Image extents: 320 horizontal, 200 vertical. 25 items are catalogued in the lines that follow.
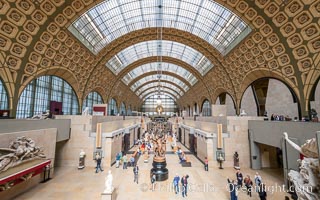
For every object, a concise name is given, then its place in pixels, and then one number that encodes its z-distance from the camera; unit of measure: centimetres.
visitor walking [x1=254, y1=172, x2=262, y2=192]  874
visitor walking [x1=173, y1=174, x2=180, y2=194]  900
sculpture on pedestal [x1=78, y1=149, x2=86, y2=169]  1309
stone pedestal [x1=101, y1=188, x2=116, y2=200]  731
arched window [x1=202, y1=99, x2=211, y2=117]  3753
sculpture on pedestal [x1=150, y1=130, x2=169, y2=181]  1097
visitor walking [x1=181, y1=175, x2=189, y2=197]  860
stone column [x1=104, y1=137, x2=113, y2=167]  1377
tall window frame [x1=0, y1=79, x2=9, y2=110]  1398
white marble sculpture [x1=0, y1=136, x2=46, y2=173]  700
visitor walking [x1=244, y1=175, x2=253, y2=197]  868
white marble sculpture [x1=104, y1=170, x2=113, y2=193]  743
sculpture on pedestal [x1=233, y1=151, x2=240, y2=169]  1329
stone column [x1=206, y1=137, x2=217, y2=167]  1397
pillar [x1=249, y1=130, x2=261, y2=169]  1355
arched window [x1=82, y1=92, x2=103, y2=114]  2727
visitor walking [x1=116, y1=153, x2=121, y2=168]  1360
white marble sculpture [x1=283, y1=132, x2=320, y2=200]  463
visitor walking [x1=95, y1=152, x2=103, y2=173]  1260
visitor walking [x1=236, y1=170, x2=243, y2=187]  946
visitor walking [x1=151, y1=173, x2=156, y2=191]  925
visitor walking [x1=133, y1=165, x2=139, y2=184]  1037
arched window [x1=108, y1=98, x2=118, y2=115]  3666
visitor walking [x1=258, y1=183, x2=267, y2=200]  757
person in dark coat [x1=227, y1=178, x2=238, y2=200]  754
